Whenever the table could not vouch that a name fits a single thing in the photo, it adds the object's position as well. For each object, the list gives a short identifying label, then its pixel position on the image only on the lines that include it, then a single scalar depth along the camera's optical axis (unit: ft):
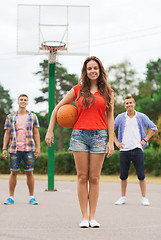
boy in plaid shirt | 24.54
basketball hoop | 33.76
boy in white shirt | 24.98
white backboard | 35.63
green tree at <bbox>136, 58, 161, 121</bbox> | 122.53
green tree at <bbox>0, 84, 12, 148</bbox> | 169.99
